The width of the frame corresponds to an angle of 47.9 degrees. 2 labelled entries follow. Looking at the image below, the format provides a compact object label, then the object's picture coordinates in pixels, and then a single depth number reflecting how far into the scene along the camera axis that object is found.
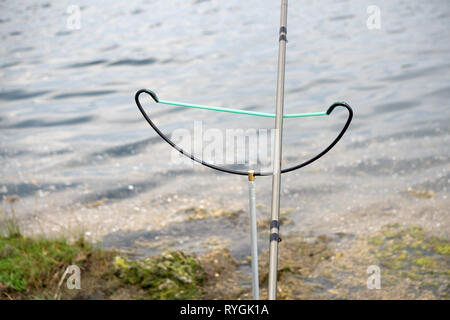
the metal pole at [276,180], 2.11
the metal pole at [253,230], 2.50
